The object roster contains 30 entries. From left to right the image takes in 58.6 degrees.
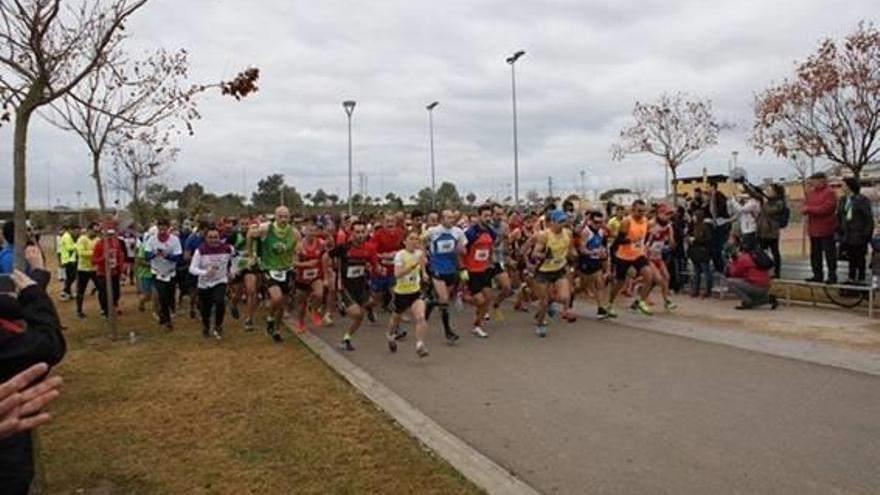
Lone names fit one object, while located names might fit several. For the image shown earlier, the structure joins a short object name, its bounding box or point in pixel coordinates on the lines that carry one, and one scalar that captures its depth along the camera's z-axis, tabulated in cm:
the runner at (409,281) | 1036
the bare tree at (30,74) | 589
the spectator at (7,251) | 760
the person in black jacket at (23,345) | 302
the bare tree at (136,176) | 2630
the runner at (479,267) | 1182
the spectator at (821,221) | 1255
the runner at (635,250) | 1263
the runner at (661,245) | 1310
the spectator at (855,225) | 1205
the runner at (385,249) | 1322
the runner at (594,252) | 1334
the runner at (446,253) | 1148
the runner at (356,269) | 1150
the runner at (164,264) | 1372
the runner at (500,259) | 1296
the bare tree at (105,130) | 1172
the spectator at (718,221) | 1459
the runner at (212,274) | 1235
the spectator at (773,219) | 1371
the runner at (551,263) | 1175
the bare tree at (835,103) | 1952
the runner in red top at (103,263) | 1502
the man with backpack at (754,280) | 1283
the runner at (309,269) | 1258
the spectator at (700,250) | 1443
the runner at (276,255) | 1193
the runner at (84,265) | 1670
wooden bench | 1141
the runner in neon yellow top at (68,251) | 1909
